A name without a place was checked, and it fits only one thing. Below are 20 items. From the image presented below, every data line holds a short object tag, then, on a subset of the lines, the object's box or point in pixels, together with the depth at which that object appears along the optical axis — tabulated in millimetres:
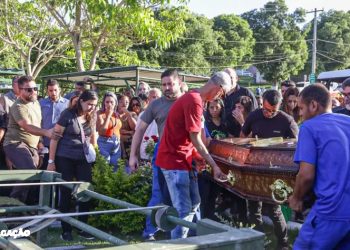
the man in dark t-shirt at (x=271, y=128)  5504
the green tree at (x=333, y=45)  55469
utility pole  39772
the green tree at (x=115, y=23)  10625
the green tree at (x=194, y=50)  39000
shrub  6207
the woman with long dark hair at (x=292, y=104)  6809
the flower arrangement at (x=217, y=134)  6302
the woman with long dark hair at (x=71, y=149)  5833
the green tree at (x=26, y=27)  18750
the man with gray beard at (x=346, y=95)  5750
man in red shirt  4645
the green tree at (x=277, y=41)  50969
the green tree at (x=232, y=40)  45344
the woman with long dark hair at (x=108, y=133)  7445
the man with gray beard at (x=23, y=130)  6141
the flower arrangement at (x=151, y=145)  6691
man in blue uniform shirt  3420
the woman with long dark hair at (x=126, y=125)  8219
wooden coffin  4652
